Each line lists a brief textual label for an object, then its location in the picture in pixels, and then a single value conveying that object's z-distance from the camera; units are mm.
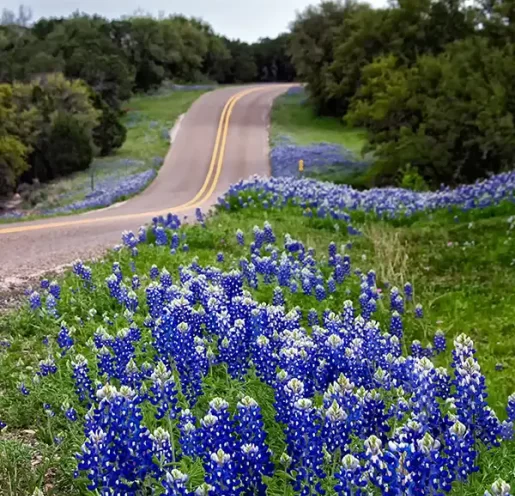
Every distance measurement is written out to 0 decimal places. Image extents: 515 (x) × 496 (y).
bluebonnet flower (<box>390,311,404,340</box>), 6652
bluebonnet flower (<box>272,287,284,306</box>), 7059
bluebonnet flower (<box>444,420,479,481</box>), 3508
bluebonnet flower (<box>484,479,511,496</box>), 2938
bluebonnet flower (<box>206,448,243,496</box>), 3262
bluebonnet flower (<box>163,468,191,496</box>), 3211
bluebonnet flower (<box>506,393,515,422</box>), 4363
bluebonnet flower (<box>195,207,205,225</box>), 14082
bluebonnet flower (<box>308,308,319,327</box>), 6941
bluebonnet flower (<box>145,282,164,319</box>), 6477
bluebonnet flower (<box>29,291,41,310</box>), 7742
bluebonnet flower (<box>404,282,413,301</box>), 8616
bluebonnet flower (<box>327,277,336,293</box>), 8680
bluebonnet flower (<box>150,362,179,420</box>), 4148
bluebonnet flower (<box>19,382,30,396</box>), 5672
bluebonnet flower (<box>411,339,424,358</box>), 5840
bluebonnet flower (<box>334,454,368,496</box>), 3217
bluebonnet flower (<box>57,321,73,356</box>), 5855
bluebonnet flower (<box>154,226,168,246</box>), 11430
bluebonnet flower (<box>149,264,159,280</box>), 8548
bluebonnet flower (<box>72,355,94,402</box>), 4949
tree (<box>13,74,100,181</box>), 34844
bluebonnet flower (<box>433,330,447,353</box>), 6371
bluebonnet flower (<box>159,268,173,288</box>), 7352
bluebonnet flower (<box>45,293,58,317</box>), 7550
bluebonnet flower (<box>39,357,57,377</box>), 5574
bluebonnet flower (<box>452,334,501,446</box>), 4043
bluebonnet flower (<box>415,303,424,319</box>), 7483
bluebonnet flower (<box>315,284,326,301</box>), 8141
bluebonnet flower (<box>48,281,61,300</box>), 7836
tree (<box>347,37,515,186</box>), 20438
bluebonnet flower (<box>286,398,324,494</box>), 3600
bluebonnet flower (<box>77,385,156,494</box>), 3461
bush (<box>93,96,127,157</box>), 39062
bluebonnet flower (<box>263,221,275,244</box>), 10891
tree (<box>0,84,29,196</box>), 30297
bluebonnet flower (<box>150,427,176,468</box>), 3625
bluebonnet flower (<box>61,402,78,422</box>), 4627
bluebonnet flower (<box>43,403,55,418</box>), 5024
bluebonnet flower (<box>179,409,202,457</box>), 3830
